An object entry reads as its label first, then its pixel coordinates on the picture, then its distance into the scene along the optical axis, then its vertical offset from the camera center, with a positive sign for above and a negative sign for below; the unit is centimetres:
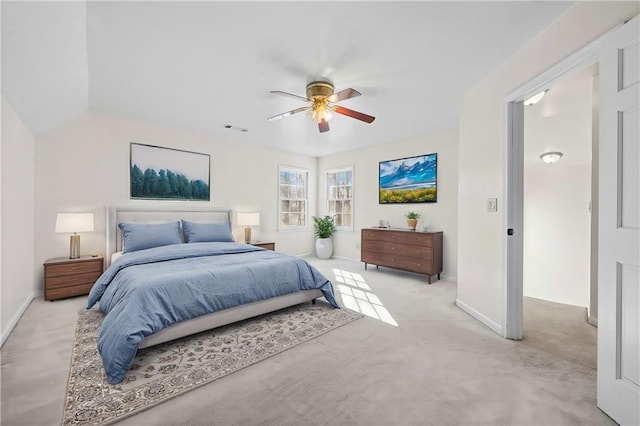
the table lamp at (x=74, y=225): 348 -17
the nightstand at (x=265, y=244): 517 -58
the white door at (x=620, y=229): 143 -8
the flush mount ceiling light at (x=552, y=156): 436 +86
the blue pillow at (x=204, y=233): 424 -31
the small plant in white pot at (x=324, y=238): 647 -58
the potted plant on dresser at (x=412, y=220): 495 -13
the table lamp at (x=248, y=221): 523 -16
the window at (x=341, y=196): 644 +37
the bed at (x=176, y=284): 204 -65
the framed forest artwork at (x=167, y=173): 435 +62
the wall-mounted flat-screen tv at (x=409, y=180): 498 +60
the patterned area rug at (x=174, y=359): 162 -107
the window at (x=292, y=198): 635 +34
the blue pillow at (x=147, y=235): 370 -31
